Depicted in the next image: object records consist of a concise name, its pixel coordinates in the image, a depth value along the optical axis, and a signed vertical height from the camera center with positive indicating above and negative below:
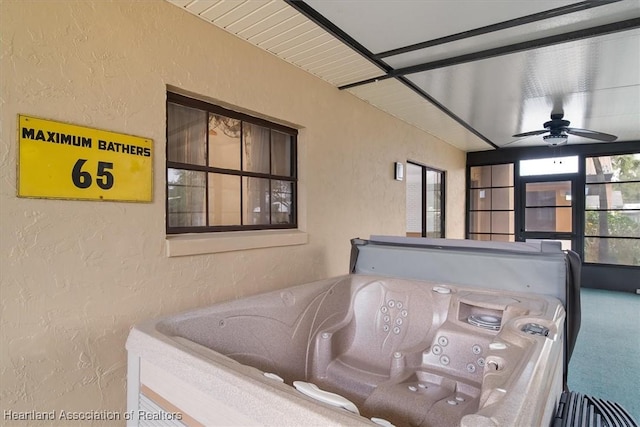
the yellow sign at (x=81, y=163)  1.29 +0.20
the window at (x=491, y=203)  6.14 +0.19
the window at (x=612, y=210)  5.18 +0.06
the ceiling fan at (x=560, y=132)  3.60 +0.84
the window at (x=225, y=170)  1.90 +0.27
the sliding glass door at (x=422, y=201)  4.63 +0.17
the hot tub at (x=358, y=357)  0.93 -0.56
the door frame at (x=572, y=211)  5.47 +0.04
